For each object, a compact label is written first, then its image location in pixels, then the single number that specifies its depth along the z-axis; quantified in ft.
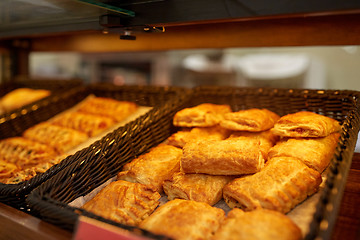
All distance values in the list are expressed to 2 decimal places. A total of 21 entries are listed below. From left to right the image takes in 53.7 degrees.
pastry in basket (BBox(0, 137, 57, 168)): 2.19
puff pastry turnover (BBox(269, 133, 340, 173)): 1.61
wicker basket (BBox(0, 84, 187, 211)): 2.58
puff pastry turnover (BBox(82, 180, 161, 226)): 1.46
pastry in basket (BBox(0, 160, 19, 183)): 1.96
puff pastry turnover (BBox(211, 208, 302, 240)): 1.18
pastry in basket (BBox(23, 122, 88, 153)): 2.40
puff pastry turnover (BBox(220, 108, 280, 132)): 1.86
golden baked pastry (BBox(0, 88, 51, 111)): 3.09
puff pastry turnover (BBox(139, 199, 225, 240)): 1.28
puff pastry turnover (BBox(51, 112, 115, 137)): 2.55
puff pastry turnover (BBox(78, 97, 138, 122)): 2.65
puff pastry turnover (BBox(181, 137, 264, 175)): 1.54
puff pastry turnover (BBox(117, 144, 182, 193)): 1.73
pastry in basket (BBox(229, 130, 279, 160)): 1.83
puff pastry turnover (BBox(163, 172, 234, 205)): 1.56
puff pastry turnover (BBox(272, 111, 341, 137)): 1.70
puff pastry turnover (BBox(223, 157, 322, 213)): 1.40
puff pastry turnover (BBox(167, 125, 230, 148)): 1.98
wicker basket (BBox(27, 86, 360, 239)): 1.26
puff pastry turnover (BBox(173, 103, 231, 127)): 2.06
